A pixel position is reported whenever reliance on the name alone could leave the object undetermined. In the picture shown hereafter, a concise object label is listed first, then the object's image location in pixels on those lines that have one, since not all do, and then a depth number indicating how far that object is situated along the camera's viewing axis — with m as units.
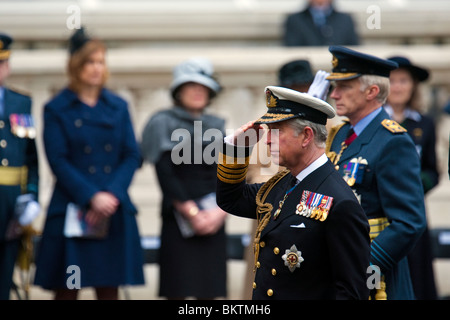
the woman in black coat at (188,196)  13.03
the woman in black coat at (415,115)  13.09
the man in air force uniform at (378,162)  9.27
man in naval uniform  7.62
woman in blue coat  12.56
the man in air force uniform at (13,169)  12.44
